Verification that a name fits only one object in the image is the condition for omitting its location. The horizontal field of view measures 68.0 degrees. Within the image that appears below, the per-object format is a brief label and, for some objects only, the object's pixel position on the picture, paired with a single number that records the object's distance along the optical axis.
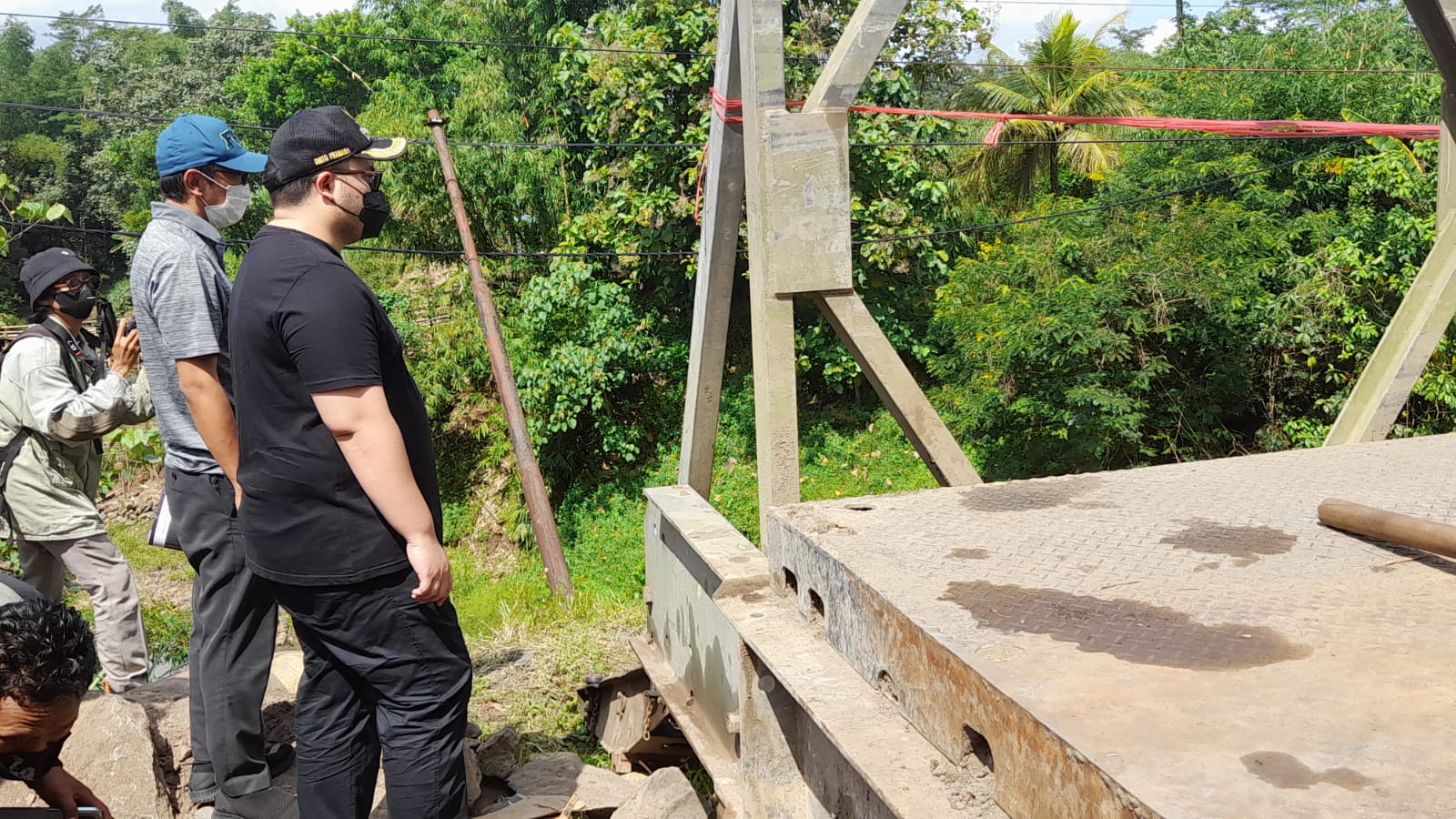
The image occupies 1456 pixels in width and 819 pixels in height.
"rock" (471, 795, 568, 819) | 3.11
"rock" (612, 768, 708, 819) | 3.04
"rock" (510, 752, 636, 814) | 3.27
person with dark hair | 1.77
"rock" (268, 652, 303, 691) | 3.78
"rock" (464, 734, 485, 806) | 3.17
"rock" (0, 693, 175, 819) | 2.86
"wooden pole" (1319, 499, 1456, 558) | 1.81
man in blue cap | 2.68
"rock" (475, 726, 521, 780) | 3.47
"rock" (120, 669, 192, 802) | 3.27
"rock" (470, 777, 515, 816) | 3.21
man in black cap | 2.15
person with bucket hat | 3.44
